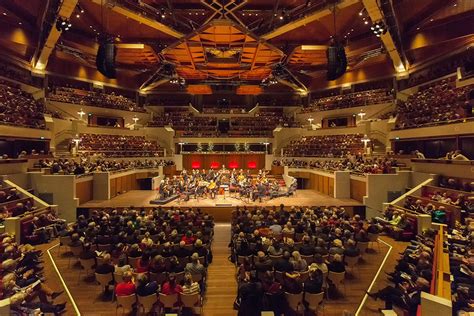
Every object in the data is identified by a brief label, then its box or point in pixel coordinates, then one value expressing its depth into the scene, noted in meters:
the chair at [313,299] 5.89
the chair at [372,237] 9.95
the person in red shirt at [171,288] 5.91
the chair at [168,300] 5.86
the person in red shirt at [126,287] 5.90
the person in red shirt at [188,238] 8.72
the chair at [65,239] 9.66
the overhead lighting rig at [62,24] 17.09
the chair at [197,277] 6.73
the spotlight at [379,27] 18.66
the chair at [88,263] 7.87
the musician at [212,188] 17.97
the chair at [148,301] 5.84
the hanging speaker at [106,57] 13.30
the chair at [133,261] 7.72
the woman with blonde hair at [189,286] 5.95
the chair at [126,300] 5.84
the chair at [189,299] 5.87
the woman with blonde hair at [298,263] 6.86
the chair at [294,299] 5.95
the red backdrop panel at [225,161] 29.39
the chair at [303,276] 6.66
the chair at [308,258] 7.80
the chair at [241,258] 7.72
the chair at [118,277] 6.73
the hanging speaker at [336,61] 14.42
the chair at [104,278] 6.92
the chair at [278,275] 6.70
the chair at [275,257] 7.50
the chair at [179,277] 6.73
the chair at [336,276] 6.88
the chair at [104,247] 8.68
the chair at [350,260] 7.98
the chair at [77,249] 8.86
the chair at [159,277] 6.73
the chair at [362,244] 9.09
